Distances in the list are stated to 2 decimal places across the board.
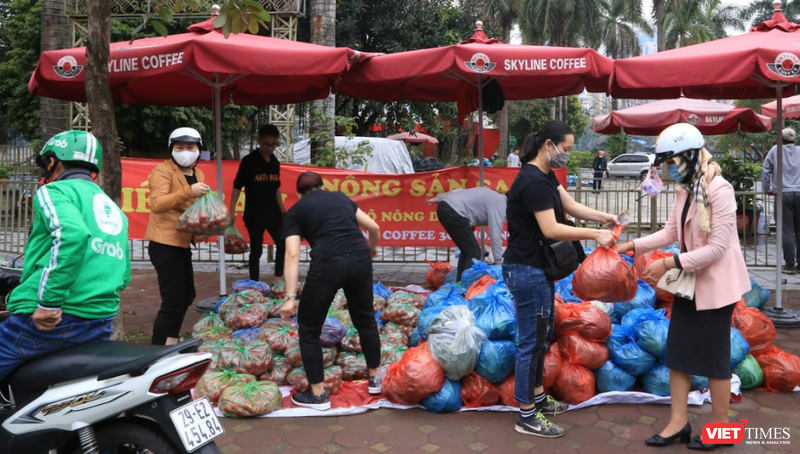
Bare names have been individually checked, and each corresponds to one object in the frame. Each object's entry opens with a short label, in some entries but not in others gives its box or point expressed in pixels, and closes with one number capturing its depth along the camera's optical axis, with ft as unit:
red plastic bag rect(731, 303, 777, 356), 16.20
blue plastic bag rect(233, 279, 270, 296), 20.92
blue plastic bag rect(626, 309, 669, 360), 15.20
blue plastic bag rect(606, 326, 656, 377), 15.24
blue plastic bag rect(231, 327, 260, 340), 17.38
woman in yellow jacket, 16.40
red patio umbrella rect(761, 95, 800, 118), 34.06
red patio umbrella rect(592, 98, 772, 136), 41.14
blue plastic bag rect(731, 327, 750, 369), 15.39
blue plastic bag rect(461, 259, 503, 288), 20.01
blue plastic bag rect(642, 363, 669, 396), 15.24
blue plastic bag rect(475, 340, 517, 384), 14.87
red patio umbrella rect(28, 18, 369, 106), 19.34
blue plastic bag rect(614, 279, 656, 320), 17.61
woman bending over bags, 14.25
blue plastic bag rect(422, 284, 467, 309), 18.07
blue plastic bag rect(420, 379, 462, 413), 14.76
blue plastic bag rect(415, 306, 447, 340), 17.03
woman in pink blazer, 11.73
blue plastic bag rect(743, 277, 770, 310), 20.16
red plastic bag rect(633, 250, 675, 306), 18.37
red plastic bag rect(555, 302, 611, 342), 15.25
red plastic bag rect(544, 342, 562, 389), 14.80
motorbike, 9.17
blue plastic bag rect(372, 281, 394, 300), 21.15
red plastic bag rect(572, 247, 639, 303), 13.33
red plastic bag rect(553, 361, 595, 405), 14.93
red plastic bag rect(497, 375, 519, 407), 14.82
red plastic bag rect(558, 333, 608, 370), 15.11
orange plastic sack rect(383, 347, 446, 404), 14.52
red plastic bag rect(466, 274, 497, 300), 18.10
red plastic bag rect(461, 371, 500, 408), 15.01
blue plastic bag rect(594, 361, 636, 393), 15.35
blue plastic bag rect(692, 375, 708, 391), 15.31
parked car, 129.90
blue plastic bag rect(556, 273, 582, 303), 18.35
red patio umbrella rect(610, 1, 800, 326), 18.49
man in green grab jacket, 9.21
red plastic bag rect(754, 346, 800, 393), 15.70
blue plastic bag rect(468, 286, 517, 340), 15.29
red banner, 29.63
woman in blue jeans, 12.69
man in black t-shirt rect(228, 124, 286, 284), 23.02
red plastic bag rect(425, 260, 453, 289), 25.13
